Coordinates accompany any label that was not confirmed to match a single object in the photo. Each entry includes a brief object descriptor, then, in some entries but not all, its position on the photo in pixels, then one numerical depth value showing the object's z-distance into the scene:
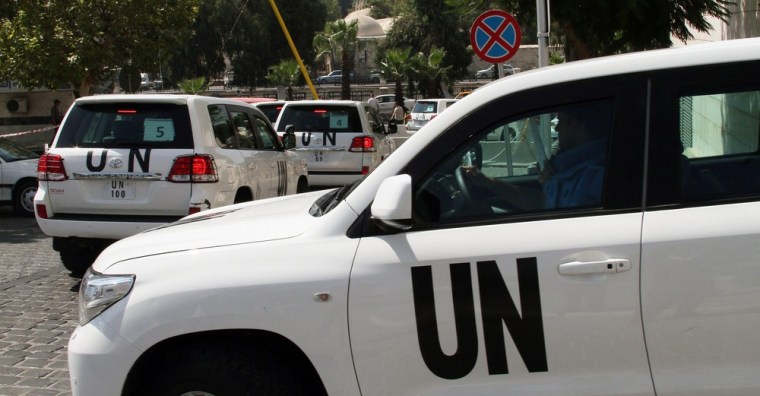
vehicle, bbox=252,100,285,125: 18.44
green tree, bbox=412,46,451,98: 48.84
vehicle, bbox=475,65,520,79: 66.44
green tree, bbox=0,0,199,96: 20.64
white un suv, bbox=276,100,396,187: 14.98
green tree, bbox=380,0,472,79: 56.94
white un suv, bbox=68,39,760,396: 3.08
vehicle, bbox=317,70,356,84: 68.30
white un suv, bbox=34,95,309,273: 7.97
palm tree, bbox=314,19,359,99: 52.88
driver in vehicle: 3.29
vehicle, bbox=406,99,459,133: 29.36
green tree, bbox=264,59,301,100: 47.97
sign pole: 10.27
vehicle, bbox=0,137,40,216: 14.03
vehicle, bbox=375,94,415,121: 46.53
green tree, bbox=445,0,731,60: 11.69
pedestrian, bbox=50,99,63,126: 24.62
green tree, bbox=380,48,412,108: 48.75
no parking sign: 11.39
